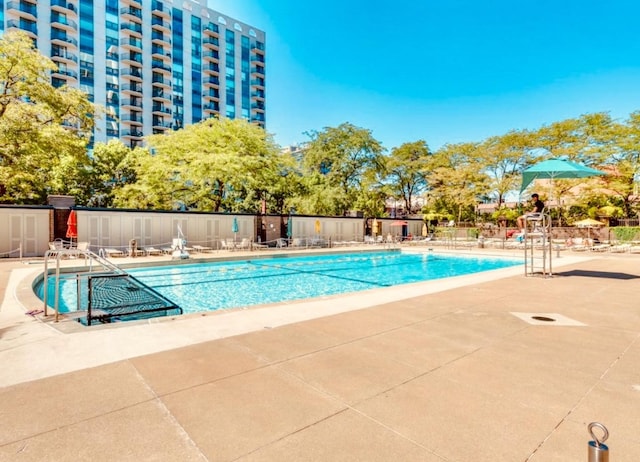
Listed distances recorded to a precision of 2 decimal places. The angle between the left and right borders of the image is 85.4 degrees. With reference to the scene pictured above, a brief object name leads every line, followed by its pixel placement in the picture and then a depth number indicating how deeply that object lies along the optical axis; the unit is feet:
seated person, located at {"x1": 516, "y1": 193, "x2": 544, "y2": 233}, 33.97
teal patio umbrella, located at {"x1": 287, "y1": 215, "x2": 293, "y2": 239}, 91.09
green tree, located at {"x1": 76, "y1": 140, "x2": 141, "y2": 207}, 119.34
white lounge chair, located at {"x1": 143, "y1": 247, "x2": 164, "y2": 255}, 64.09
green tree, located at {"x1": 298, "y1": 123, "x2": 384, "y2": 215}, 136.98
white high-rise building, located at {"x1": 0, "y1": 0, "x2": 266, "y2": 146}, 176.55
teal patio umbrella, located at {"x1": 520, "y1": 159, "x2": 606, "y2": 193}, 33.12
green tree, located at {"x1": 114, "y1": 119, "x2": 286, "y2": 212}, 91.25
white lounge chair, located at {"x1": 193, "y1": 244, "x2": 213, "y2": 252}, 70.98
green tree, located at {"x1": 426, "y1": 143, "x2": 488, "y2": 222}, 129.18
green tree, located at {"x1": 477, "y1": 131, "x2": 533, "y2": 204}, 122.72
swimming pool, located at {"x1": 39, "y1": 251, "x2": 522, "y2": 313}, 37.86
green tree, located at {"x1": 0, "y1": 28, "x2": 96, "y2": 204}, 59.41
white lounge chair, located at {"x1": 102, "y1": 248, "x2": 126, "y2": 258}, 59.19
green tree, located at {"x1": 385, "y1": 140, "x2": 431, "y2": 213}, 152.56
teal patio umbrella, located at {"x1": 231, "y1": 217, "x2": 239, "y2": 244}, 77.56
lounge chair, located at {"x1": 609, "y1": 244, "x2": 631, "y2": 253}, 74.25
